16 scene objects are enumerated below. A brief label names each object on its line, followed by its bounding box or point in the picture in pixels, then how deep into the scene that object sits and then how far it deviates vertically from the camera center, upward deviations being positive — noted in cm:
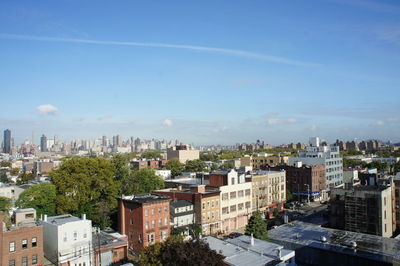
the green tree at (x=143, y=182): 6656 -741
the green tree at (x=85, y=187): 5394 -675
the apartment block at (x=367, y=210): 4309 -859
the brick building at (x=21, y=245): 3491 -1006
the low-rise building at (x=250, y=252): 3046 -1004
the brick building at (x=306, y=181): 8644 -959
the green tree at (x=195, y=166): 10894 -708
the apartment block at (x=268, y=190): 6775 -969
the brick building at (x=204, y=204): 5294 -921
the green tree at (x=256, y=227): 4140 -1001
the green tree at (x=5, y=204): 5244 -898
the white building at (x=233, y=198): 5809 -943
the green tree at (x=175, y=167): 10263 -745
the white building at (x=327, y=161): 9438 -510
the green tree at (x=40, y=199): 5359 -825
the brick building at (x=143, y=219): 4462 -976
